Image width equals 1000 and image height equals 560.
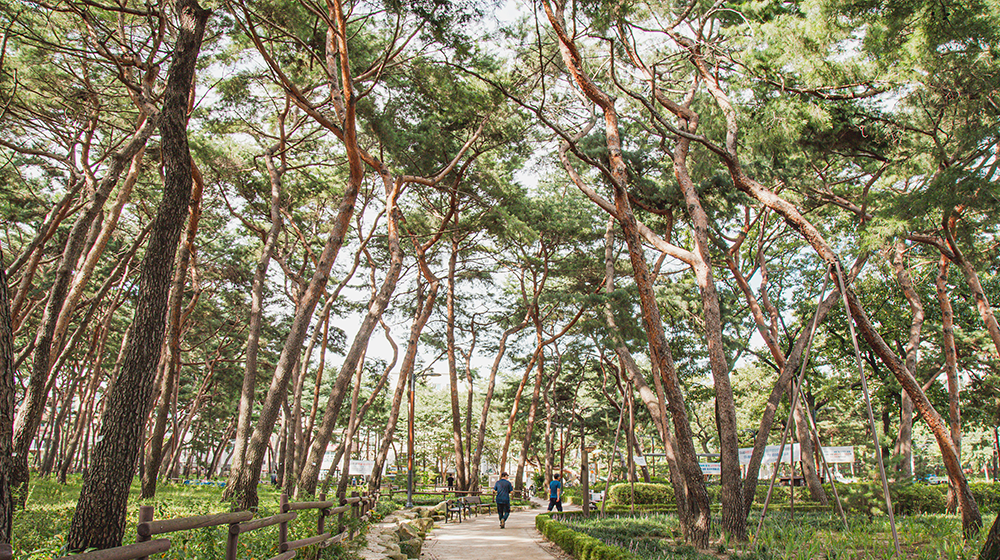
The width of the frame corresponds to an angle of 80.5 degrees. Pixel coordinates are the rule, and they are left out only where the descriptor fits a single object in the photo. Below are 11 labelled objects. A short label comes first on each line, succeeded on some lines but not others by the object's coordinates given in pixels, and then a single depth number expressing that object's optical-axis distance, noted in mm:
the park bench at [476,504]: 16034
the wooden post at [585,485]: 13281
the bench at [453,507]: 15348
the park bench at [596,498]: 18016
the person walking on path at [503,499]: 13266
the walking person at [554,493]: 14723
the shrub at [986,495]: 14083
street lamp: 17719
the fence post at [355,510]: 9110
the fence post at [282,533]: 5514
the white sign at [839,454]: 21200
